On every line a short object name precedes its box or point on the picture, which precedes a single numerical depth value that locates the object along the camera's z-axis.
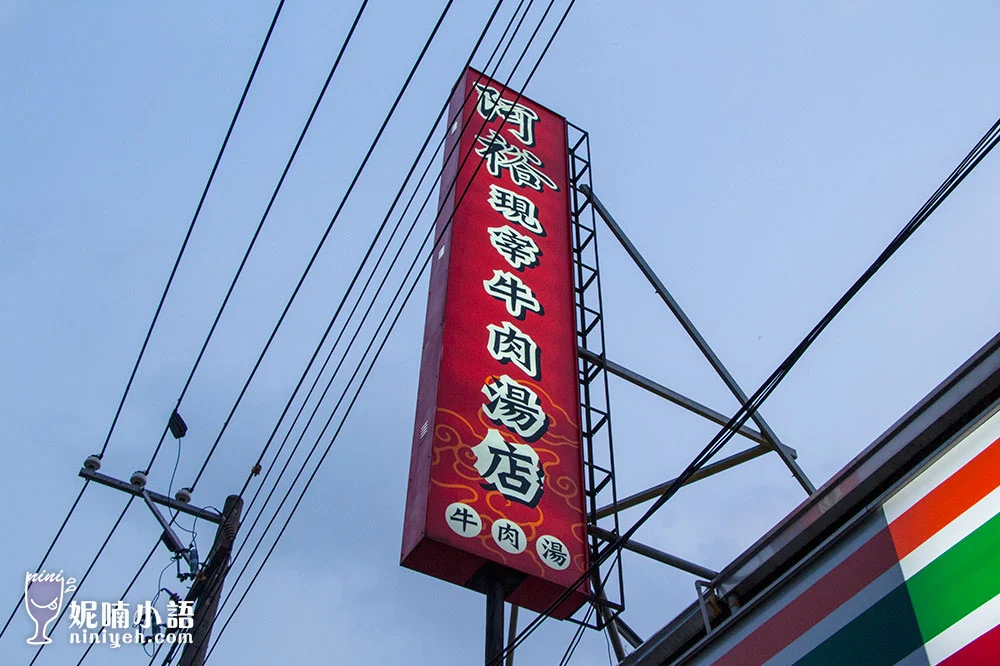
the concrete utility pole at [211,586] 9.69
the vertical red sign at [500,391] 8.71
